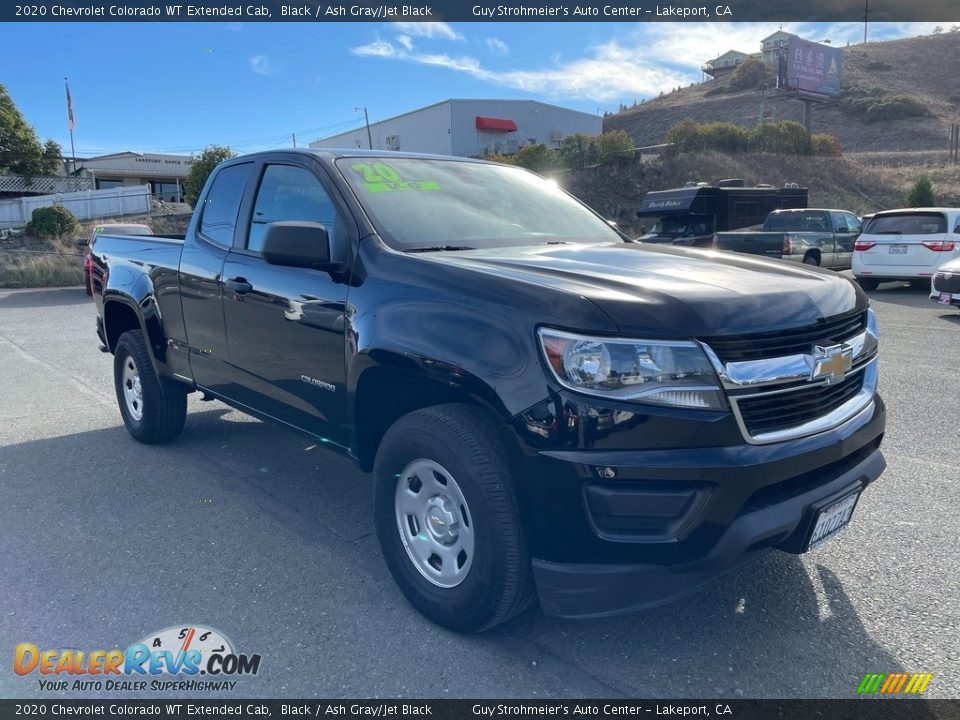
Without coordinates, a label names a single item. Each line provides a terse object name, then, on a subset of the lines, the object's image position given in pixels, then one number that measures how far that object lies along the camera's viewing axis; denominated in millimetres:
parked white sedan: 10750
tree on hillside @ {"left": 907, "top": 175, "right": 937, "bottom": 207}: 27781
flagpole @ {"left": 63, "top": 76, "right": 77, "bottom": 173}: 45219
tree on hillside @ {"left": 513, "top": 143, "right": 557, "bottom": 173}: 36062
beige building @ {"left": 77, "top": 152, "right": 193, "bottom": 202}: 62844
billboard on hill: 43562
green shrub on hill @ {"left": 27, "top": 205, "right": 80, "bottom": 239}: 24344
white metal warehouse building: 50531
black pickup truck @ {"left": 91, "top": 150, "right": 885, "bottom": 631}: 2385
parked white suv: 13539
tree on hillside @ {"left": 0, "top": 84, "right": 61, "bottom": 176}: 44156
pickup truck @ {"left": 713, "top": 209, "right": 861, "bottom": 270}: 14516
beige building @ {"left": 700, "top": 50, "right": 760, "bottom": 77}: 95188
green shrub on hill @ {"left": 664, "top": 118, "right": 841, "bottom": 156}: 37625
